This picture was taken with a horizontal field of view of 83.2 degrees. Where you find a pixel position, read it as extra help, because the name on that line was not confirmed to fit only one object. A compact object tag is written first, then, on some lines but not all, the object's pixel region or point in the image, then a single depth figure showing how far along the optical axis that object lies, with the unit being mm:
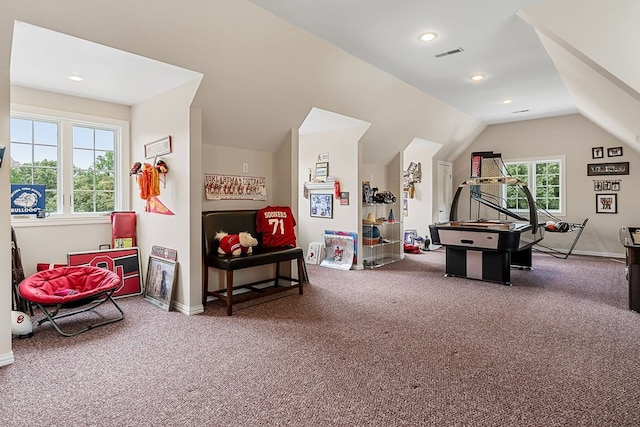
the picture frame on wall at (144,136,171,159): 3967
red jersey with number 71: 4484
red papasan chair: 3123
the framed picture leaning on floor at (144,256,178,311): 3865
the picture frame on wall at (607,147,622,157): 6988
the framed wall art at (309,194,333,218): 6426
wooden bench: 3760
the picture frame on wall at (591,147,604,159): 7184
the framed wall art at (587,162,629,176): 6957
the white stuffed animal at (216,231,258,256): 3951
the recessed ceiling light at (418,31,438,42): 3676
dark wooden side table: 3695
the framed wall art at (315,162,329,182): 6434
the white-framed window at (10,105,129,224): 4027
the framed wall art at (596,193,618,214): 7094
